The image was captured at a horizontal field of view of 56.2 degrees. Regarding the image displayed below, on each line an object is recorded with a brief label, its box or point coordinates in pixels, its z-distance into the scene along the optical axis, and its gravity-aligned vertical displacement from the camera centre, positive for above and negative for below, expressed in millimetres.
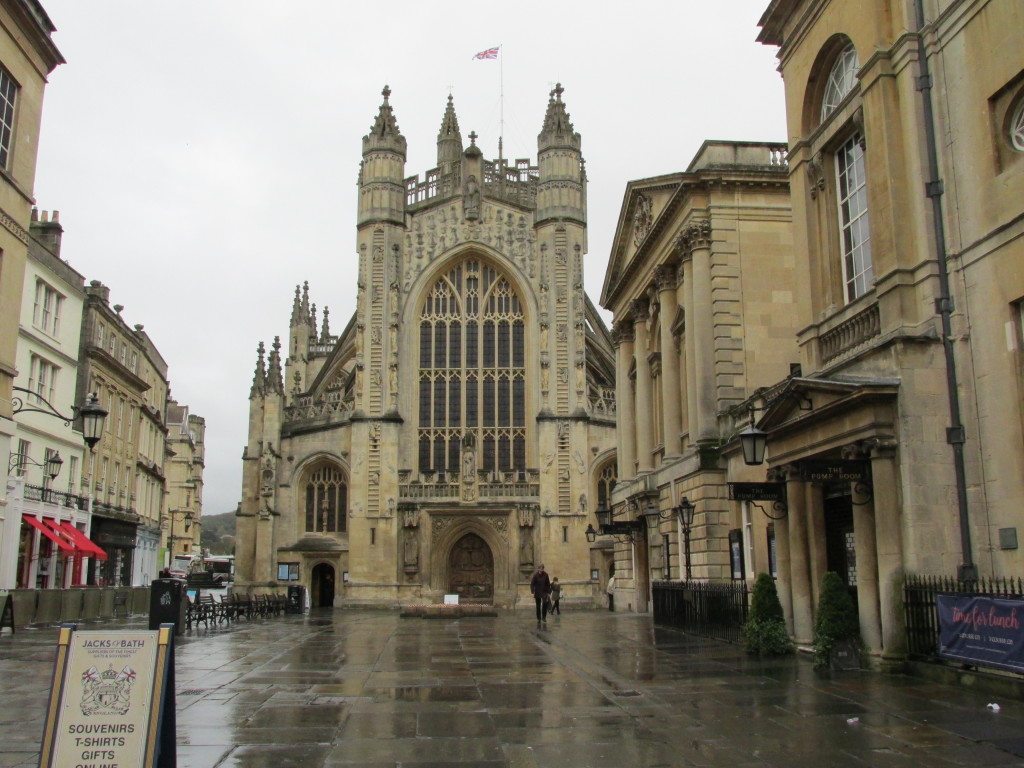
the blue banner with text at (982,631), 9883 -608
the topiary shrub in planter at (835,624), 13078 -659
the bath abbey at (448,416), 44281 +7578
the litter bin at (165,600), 19438 -463
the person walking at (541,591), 27191 -430
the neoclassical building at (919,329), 12227 +3337
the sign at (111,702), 6031 -787
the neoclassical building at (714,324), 22781 +6213
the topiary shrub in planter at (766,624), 15094 -775
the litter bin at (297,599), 37344 -864
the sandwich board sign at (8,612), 20411 -731
